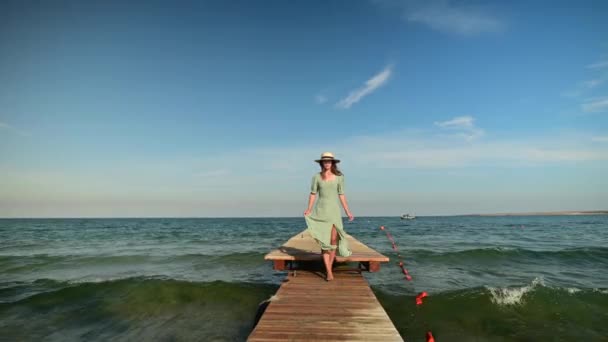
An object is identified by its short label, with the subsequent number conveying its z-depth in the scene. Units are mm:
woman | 6031
